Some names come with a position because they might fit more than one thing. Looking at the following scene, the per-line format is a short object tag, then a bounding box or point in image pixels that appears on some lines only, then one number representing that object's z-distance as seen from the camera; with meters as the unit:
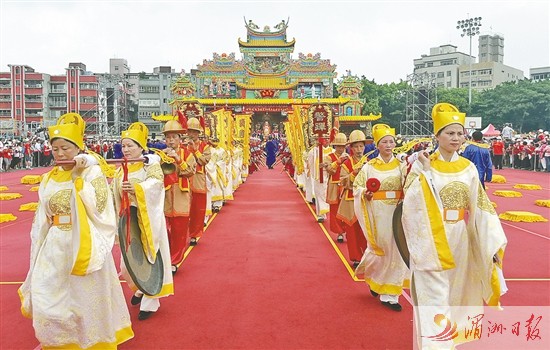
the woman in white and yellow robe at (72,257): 3.13
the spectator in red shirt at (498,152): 22.22
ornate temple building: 40.75
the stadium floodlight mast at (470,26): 49.09
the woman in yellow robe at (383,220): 4.26
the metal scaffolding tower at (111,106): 35.89
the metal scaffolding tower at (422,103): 34.66
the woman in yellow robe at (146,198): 3.84
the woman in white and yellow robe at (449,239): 3.14
